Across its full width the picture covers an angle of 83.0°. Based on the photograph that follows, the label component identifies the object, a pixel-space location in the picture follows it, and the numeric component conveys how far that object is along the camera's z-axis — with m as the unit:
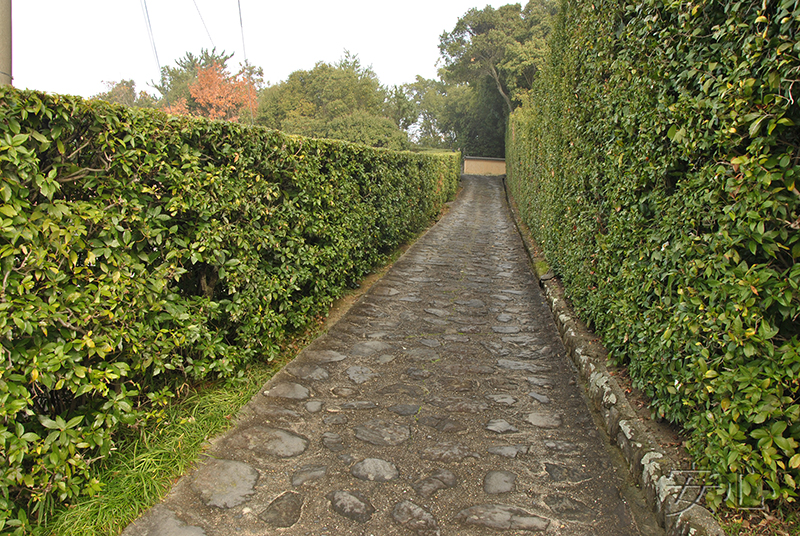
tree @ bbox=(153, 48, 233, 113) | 57.31
